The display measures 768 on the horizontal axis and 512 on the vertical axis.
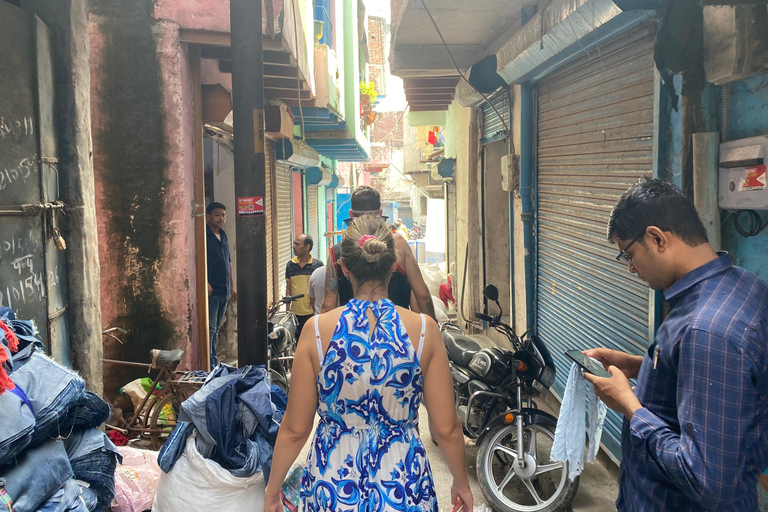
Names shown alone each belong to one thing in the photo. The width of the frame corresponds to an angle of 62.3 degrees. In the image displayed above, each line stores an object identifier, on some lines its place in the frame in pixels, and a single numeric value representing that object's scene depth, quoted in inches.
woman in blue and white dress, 84.2
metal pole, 138.6
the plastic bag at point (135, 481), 133.9
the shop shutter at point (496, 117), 285.1
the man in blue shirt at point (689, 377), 62.9
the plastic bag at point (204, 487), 117.4
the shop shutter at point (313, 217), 711.9
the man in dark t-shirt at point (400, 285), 157.4
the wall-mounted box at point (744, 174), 100.7
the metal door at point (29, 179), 113.1
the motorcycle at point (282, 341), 248.4
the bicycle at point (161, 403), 195.3
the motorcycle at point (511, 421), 157.5
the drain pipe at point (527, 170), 248.2
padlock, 127.1
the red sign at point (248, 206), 140.6
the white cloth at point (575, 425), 90.4
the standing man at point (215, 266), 273.9
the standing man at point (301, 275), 292.0
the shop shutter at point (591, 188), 159.2
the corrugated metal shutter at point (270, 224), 419.7
